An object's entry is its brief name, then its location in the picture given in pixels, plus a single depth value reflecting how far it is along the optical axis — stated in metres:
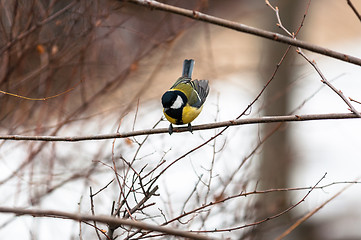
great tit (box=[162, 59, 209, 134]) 6.55
